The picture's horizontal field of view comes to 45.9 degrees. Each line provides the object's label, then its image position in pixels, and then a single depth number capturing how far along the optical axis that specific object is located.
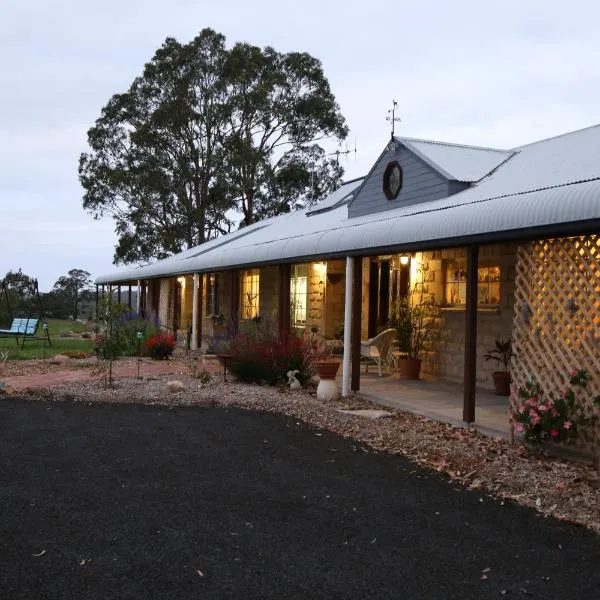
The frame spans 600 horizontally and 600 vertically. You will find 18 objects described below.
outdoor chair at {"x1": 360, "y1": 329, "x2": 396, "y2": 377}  11.07
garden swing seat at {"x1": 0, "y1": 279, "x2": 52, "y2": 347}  17.41
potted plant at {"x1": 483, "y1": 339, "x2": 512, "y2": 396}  9.10
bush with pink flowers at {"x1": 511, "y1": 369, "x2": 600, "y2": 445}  5.59
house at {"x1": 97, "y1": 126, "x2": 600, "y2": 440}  5.86
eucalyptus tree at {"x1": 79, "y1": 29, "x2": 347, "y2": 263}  29.92
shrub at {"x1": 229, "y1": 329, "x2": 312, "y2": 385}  9.94
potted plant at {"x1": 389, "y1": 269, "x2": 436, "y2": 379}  11.03
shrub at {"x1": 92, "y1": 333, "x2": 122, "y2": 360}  11.12
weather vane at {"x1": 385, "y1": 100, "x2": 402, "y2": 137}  11.94
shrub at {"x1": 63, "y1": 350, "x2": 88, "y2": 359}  14.52
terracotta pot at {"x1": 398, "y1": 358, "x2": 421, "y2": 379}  10.98
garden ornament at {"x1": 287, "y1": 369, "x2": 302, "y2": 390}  9.70
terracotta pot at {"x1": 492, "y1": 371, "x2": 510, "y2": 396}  9.08
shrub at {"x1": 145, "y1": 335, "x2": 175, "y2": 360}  13.96
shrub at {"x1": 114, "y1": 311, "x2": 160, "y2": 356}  14.39
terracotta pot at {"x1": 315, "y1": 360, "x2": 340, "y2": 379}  8.95
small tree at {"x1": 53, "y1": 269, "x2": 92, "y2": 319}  43.09
